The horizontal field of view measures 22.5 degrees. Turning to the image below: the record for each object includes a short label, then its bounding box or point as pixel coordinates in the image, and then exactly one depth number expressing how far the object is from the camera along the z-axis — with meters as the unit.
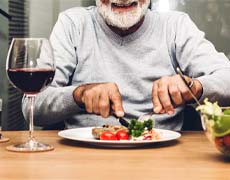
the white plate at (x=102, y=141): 1.10
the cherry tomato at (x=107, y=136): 1.15
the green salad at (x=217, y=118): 0.95
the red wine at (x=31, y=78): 1.10
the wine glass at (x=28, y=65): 1.10
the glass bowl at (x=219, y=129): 0.96
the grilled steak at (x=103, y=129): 1.17
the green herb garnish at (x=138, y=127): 1.15
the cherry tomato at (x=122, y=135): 1.16
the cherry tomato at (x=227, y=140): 0.97
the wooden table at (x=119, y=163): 0.88
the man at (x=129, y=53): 1.71
